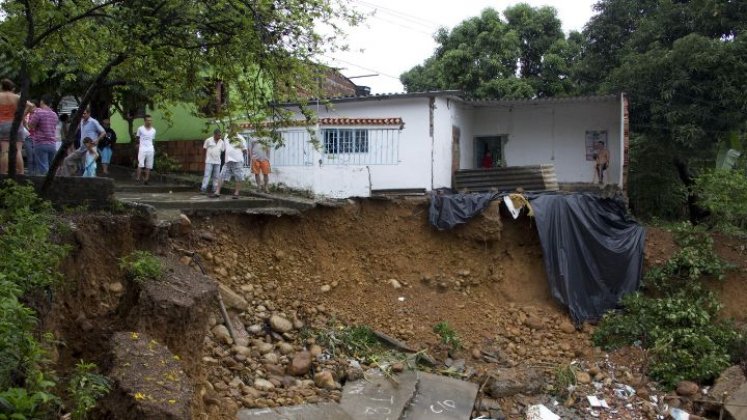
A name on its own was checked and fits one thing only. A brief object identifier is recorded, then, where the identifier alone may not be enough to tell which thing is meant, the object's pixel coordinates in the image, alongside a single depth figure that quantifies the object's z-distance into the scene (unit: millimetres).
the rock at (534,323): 11789
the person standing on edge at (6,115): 7902
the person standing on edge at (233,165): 11445
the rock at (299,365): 8188
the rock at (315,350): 8711
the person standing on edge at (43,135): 8727
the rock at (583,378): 10531
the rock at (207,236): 9531
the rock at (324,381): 8070
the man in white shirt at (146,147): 12320
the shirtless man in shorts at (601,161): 15383
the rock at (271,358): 8156
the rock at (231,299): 8719
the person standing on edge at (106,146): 12773
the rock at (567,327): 11875
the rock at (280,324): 8984
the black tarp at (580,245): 12195
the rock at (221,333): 8047
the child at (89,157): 10375
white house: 13609
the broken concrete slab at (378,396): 7797
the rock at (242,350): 7918
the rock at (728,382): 10008
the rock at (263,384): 7520
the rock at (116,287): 6465
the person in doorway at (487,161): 17156
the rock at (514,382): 9680
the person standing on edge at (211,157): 11844
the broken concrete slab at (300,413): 6863
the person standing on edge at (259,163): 12523
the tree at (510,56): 18484
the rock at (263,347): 8320
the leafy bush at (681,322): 10781
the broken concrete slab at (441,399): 8453
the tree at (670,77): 13102
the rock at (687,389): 10305
